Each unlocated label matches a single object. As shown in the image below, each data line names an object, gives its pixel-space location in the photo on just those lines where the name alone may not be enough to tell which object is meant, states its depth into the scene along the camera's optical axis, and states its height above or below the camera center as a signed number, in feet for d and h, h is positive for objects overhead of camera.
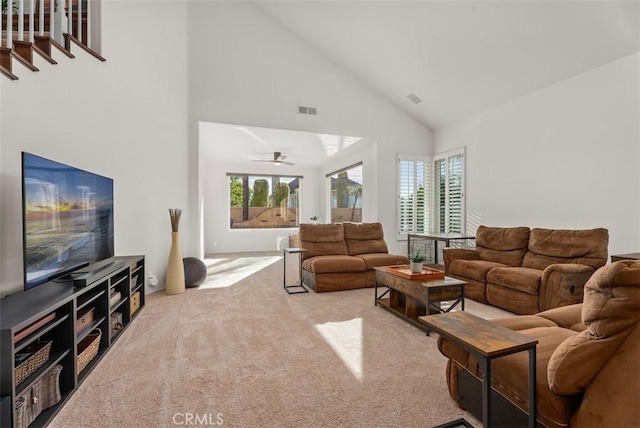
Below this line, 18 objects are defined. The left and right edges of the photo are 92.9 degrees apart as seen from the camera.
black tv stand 4.50 -2.36
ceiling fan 22.25 +4.05
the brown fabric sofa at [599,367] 3.54 -1.91
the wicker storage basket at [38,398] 4.86 -3.22
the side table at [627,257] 9.08 -1.37
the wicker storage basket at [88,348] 6.73 -3.14
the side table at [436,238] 15.52 -1.44
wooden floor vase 13.55 -2.57
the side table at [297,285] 13.80 -3.54
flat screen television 5.95 -0.15
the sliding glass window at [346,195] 26.30 +1.60
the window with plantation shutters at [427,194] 19.22 +1.20
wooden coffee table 9.12 -2.59
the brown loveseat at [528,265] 9.57 -2.02
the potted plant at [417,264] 10.24 -1.75
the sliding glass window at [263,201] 28.32 +1.10
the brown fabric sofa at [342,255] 13.78 -2.17
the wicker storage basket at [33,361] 4.92 -2.56
